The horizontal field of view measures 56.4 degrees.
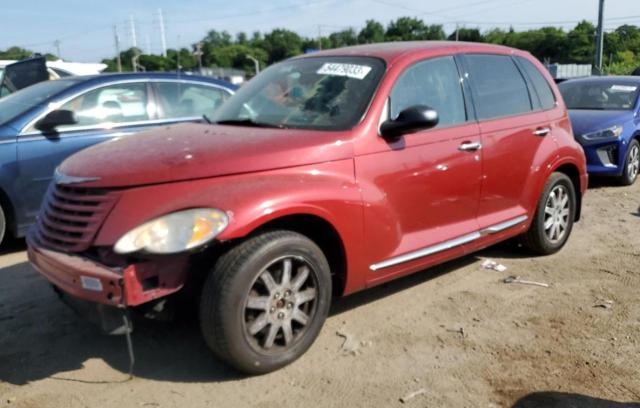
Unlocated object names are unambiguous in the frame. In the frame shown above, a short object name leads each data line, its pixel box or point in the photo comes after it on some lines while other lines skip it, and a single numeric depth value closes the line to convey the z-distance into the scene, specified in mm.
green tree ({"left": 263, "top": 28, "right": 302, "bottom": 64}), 111250
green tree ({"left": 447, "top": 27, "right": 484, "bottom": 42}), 91438
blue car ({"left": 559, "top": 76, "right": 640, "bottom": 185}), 8336
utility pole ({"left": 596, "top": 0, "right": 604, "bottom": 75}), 26672
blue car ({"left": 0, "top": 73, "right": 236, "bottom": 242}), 5363
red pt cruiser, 2957
